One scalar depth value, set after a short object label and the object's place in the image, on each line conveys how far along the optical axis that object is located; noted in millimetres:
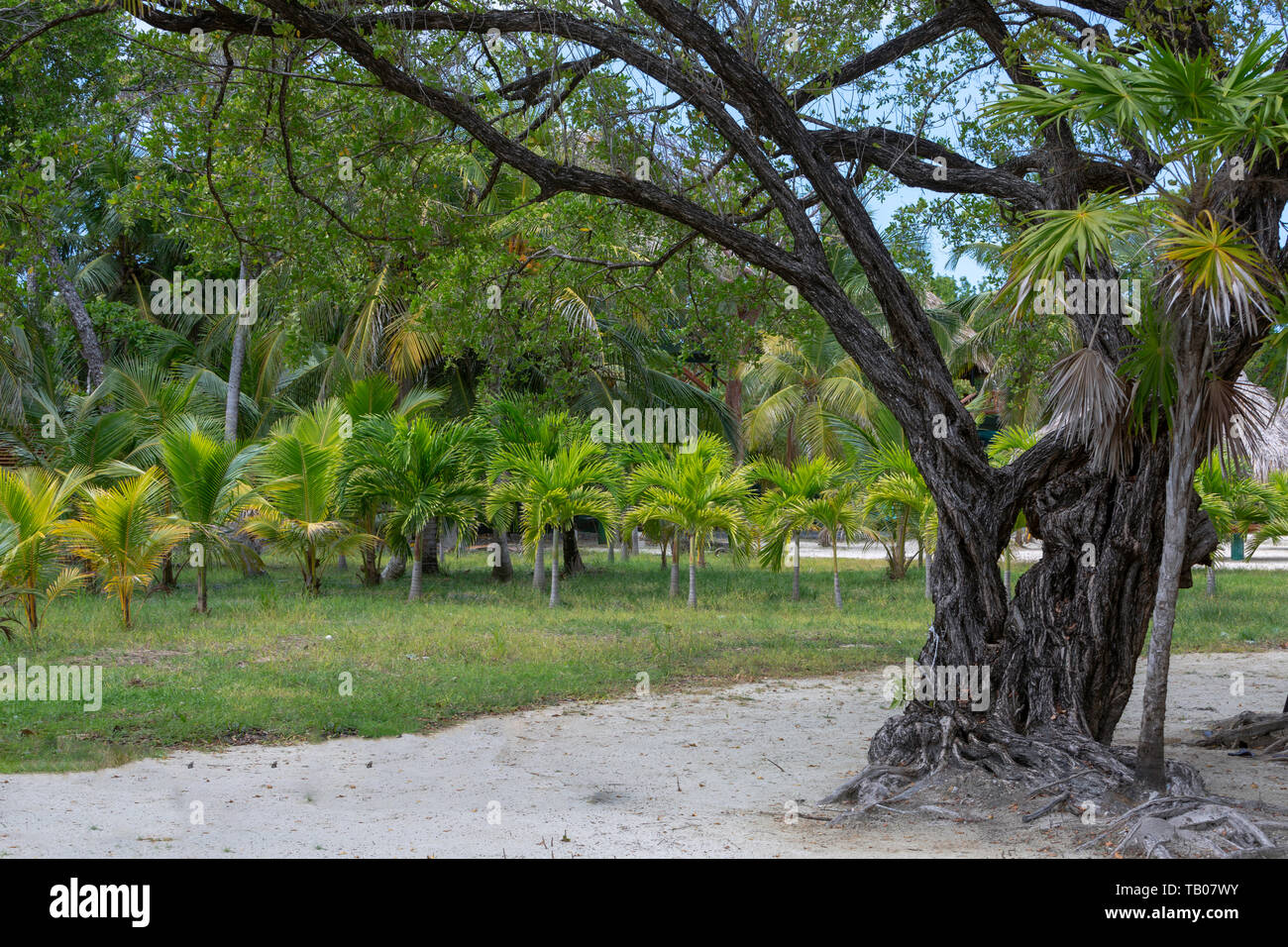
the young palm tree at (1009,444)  15750
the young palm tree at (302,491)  16000
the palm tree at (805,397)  28281
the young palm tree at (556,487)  16016
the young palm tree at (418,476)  16781
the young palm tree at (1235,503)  17641
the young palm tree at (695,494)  16297
